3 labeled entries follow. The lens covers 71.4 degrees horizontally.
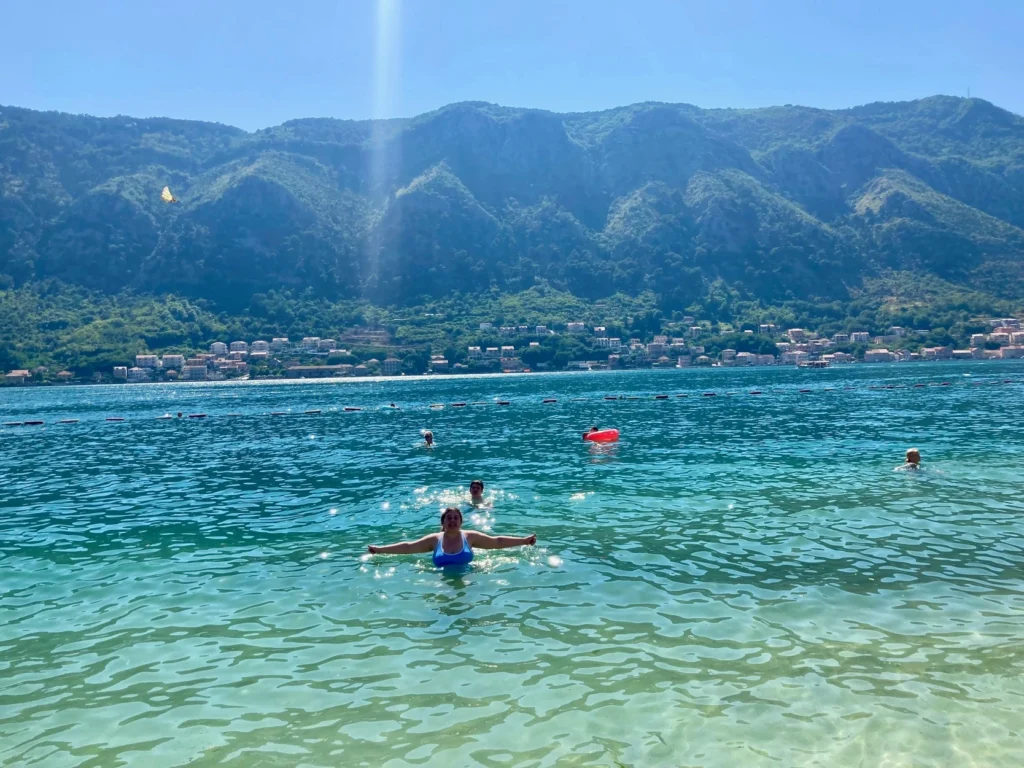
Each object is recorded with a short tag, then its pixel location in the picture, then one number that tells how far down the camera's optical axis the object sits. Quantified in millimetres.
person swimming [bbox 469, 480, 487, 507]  21969
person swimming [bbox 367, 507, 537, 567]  15188
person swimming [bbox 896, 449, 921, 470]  25484
